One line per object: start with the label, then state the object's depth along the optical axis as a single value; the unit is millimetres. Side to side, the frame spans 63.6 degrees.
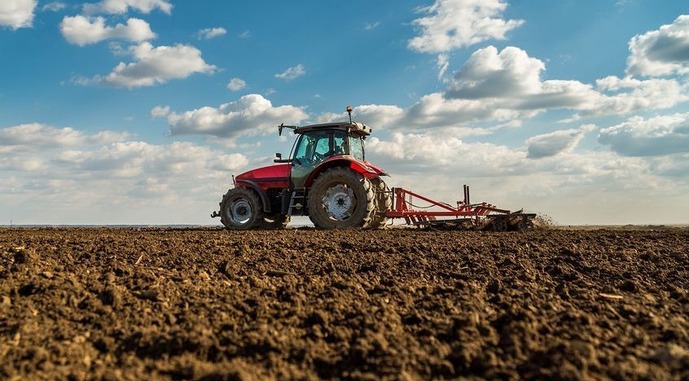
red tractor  11688
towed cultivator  11016
